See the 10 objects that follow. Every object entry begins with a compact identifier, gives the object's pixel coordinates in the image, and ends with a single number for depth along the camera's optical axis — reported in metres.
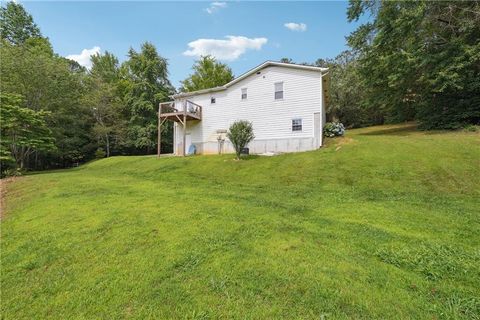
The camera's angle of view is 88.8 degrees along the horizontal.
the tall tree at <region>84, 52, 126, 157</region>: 27.61
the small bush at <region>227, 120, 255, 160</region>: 13.76
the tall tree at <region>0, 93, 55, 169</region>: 15.42
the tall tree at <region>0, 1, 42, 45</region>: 32.53
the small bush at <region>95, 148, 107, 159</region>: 27.50
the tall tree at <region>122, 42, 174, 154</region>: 29.00
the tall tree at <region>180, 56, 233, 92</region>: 33.62
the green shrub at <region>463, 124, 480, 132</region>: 15.24
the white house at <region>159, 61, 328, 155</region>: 15.79
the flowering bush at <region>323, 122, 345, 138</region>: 16.56
